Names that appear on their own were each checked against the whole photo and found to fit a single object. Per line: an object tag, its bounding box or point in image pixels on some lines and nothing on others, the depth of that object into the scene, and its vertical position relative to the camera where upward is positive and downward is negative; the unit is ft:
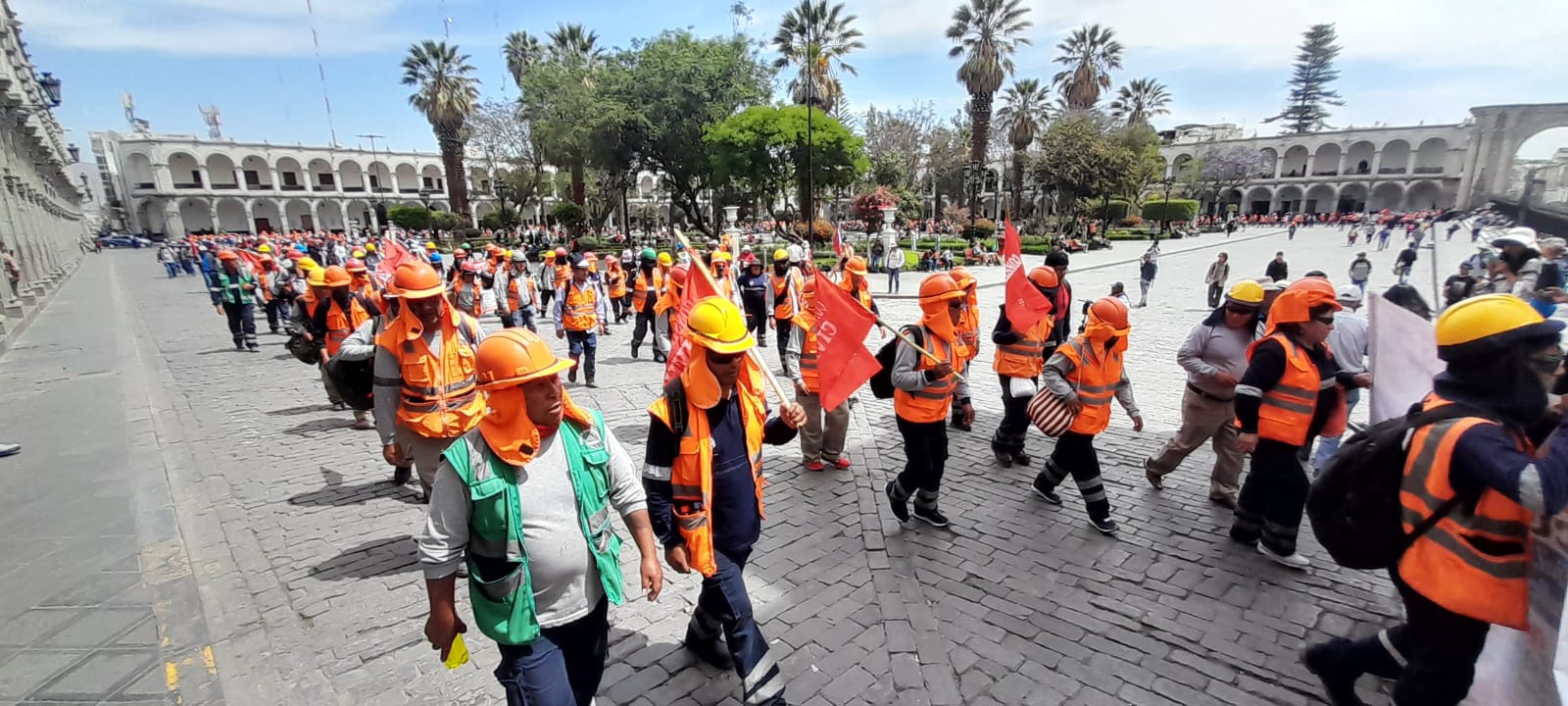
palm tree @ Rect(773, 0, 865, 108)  121.80 +28.69
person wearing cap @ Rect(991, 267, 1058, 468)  20.12 -5.35
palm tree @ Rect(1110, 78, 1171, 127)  197.06 +26.24
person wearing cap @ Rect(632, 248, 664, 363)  35.29 -4.37
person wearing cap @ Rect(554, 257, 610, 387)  28.25 -4.49
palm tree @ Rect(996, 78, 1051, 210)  146.51 +16.93
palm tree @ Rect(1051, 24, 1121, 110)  161.27 +30.42
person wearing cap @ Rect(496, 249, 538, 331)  35.96 -4.57
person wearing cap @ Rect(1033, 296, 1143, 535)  15.30 -4.36
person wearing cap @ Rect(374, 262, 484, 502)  14.08 -3.53
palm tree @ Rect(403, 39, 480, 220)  133.08 +24.23
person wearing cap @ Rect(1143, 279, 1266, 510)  15.97 -4.49
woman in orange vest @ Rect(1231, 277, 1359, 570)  13.44 -4.32
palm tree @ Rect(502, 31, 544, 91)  153.07 +35.60
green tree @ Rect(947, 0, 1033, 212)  116.78 +26.25
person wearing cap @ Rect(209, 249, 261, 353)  38.40 -4.67
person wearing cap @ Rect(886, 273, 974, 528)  14.85 -4.13
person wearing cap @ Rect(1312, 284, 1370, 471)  16.71 -3.89
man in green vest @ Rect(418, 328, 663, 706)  7.23 -3.49
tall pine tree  244.83 +38.75
